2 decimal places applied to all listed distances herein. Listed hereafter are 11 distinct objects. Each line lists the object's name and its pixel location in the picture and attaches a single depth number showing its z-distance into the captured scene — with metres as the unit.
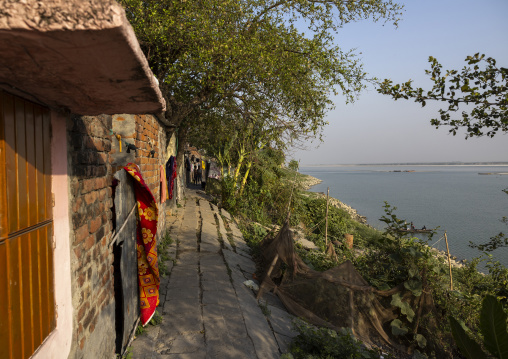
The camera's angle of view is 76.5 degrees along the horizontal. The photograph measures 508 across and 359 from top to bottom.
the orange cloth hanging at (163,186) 6.71
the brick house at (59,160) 0.95
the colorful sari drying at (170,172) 8.36
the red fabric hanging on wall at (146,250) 3.57
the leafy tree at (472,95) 3.88
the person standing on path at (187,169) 22.08
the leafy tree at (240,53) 7.96
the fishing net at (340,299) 5.05
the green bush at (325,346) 3.74
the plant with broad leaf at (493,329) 2.39
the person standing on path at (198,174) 25.41
